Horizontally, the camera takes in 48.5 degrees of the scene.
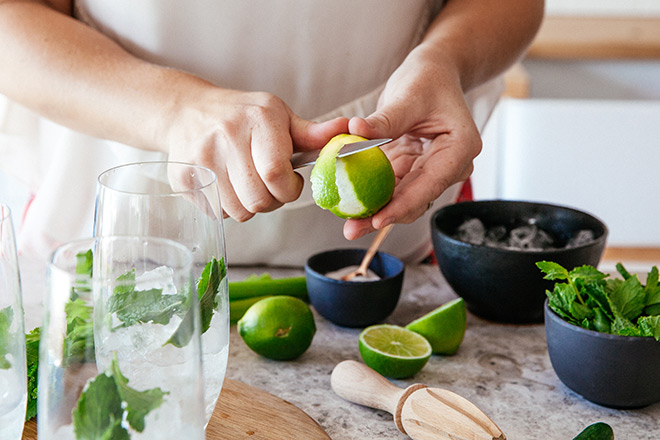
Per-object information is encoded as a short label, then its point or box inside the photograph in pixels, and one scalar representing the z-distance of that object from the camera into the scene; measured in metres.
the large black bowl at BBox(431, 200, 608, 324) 0.93
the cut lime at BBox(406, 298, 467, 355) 0.90
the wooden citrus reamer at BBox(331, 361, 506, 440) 0.70
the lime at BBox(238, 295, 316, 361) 0.88
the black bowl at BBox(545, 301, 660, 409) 0.75
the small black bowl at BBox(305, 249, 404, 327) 0.96
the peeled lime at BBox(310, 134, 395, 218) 0.77
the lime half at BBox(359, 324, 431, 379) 0.85
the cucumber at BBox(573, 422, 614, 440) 0.70
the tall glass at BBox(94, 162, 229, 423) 0.57
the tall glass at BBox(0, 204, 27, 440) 0.55
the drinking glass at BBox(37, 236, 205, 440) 0.46
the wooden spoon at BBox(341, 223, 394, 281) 1.04
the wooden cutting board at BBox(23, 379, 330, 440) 0.73
